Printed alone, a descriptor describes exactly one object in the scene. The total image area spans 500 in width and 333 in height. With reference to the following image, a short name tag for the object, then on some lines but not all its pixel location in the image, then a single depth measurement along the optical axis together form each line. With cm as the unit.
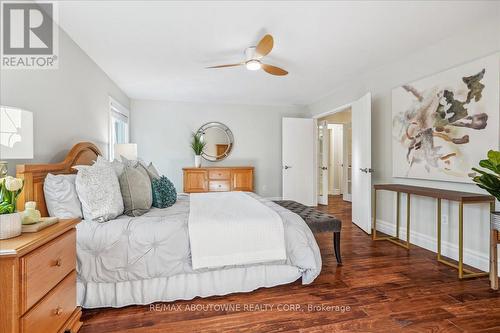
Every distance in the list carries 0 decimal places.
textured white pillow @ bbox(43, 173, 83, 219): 184
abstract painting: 239
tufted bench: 243
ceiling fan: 244
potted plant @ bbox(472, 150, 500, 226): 196
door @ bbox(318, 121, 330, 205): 618
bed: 179
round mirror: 567
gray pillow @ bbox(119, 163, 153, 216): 219
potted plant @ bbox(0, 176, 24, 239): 114
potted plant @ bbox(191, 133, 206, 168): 529
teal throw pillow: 251
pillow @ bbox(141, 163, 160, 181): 273
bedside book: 125
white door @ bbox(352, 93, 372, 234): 358
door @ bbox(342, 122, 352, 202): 700
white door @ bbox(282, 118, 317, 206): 562
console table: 226
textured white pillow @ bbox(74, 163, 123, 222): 189
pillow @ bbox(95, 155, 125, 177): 218
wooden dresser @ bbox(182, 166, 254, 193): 512
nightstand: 102
